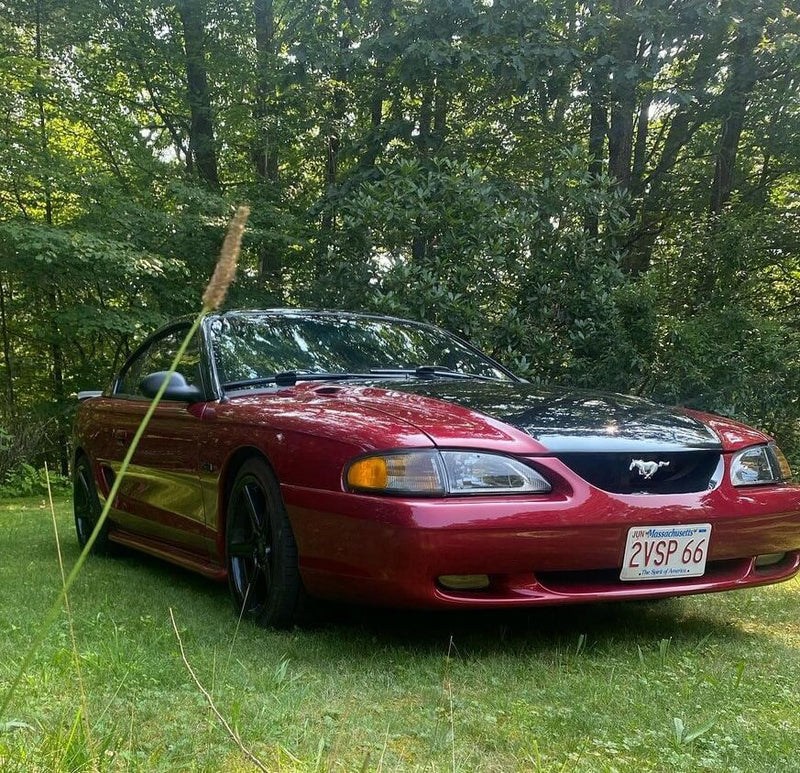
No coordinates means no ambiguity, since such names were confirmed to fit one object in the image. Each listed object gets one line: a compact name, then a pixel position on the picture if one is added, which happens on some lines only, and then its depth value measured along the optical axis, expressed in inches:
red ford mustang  107.4
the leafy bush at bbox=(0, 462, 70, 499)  444.8
